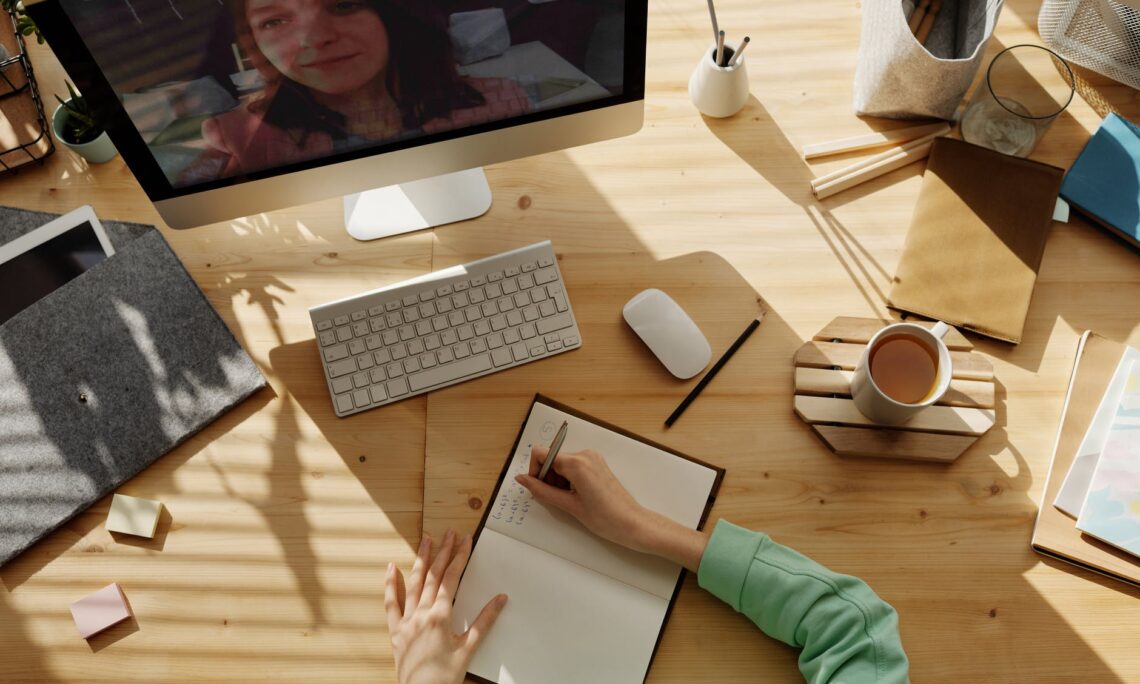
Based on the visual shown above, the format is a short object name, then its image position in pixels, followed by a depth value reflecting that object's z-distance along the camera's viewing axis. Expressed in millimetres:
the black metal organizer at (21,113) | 964
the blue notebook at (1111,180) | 900
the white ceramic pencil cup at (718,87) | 942
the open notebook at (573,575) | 756
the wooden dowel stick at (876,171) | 944
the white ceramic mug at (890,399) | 766
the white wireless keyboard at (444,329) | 866
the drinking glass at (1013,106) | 944
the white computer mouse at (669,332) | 866
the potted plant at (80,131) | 943
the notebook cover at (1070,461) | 775
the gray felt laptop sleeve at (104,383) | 828
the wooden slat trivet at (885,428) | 823
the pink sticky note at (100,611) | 785
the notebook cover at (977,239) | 874
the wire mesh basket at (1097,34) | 943
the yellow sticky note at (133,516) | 814
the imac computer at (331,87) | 646
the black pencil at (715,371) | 851
